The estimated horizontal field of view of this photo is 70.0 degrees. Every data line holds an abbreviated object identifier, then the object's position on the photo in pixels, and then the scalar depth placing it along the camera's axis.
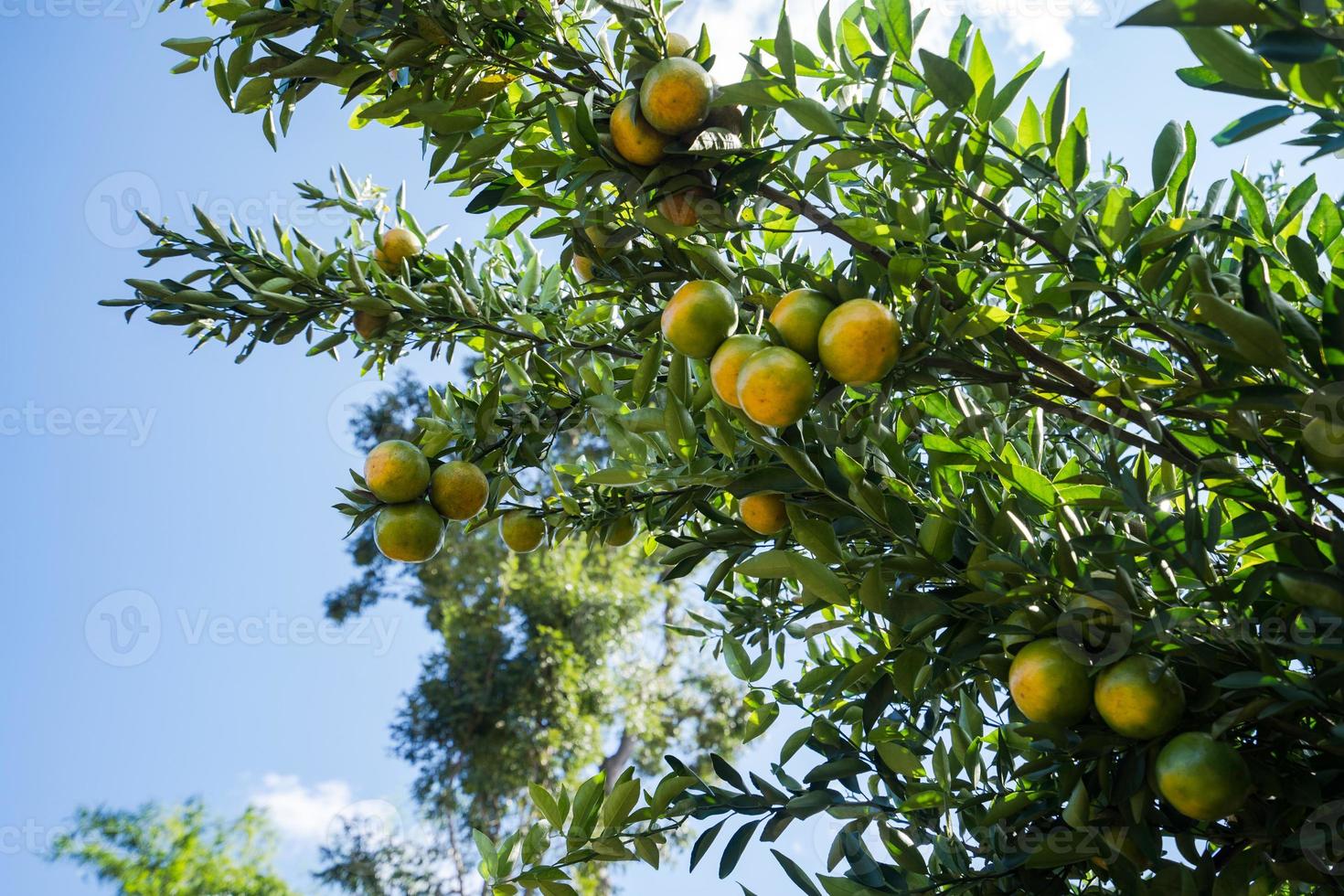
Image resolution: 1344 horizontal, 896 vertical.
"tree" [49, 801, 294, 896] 8.23
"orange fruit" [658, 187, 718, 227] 1.01
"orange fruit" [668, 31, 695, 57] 1.12
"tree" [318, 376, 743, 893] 7.92
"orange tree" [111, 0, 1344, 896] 0.85
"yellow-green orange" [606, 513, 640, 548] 1.46
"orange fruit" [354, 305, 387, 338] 1.40
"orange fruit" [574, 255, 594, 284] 1.27
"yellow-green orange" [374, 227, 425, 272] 1.72
